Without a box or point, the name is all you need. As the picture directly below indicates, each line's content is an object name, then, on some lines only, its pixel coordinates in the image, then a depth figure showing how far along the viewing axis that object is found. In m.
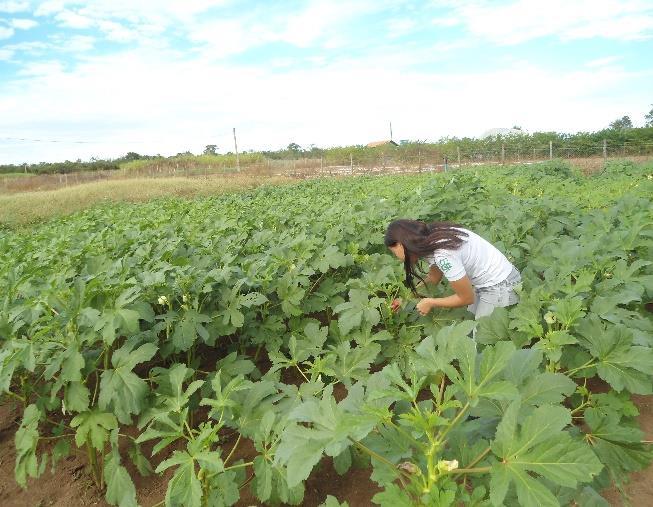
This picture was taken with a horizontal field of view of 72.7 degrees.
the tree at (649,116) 54.06
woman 2.88
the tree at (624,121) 62.99
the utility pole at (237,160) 36.64
